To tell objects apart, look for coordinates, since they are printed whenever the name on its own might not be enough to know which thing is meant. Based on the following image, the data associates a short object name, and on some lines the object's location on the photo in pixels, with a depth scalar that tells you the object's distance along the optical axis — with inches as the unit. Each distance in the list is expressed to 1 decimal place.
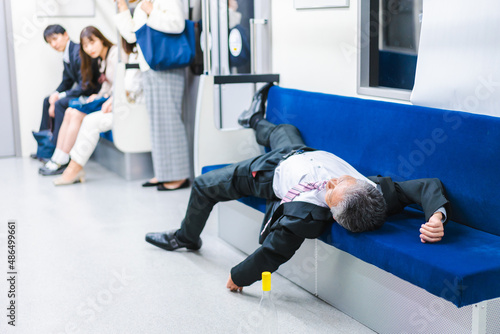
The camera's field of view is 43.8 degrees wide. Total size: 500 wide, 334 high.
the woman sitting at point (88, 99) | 224.2
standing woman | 194.1
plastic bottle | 88.4
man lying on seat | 98.1
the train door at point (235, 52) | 162.9
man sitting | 239.5
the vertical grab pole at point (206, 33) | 159.2
